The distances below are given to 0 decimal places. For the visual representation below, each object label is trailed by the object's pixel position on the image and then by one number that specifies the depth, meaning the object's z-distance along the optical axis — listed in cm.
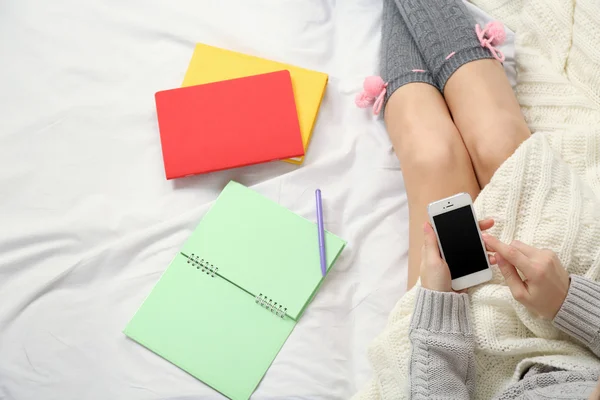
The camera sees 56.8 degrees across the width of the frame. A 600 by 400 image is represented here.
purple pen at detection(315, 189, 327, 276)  84
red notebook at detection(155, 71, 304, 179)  89
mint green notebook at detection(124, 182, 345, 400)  81
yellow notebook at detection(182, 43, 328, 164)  93
